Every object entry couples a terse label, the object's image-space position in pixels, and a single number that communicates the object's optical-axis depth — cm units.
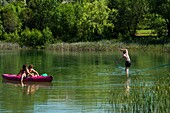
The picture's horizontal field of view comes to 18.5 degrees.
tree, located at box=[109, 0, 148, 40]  7219
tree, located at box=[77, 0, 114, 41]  7388
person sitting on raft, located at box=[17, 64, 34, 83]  2752
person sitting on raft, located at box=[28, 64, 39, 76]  2771
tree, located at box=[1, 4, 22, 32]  7931
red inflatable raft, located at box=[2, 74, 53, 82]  2677
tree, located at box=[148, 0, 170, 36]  6762
